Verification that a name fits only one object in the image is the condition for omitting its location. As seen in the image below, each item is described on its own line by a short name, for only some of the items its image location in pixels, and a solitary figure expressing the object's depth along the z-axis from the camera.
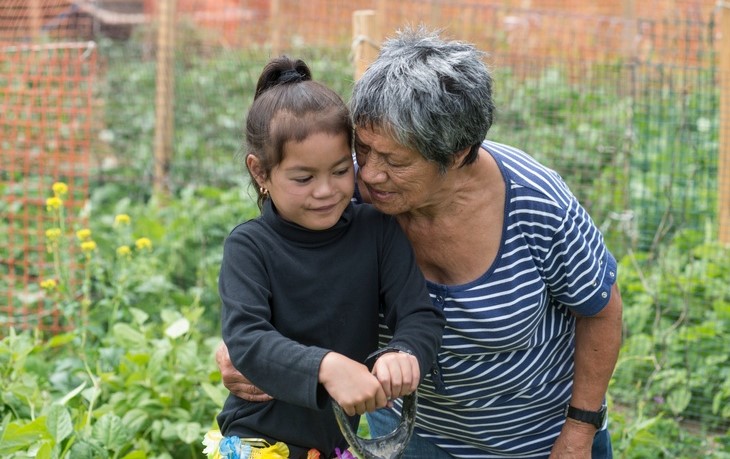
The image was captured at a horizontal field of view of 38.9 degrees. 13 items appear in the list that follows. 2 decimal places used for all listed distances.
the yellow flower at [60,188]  4.17
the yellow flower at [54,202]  4.10
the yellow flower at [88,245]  4.04
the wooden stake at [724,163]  5.29
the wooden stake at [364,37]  4.04
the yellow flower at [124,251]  4.15
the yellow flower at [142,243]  4.31
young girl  2.14
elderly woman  2.35
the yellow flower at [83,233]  4.11
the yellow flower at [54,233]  4.05
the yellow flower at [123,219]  4.26
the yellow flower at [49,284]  4.06
